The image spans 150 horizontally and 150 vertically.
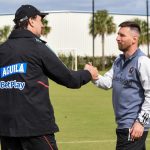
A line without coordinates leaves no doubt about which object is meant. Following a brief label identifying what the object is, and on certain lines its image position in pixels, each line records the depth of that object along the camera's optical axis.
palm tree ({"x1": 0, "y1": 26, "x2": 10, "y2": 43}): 78.50
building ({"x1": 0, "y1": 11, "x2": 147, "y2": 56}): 78.81
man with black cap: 4.95
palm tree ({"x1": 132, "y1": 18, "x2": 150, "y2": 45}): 76.96
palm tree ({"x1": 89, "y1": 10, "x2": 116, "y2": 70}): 80.00
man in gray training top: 5.61
